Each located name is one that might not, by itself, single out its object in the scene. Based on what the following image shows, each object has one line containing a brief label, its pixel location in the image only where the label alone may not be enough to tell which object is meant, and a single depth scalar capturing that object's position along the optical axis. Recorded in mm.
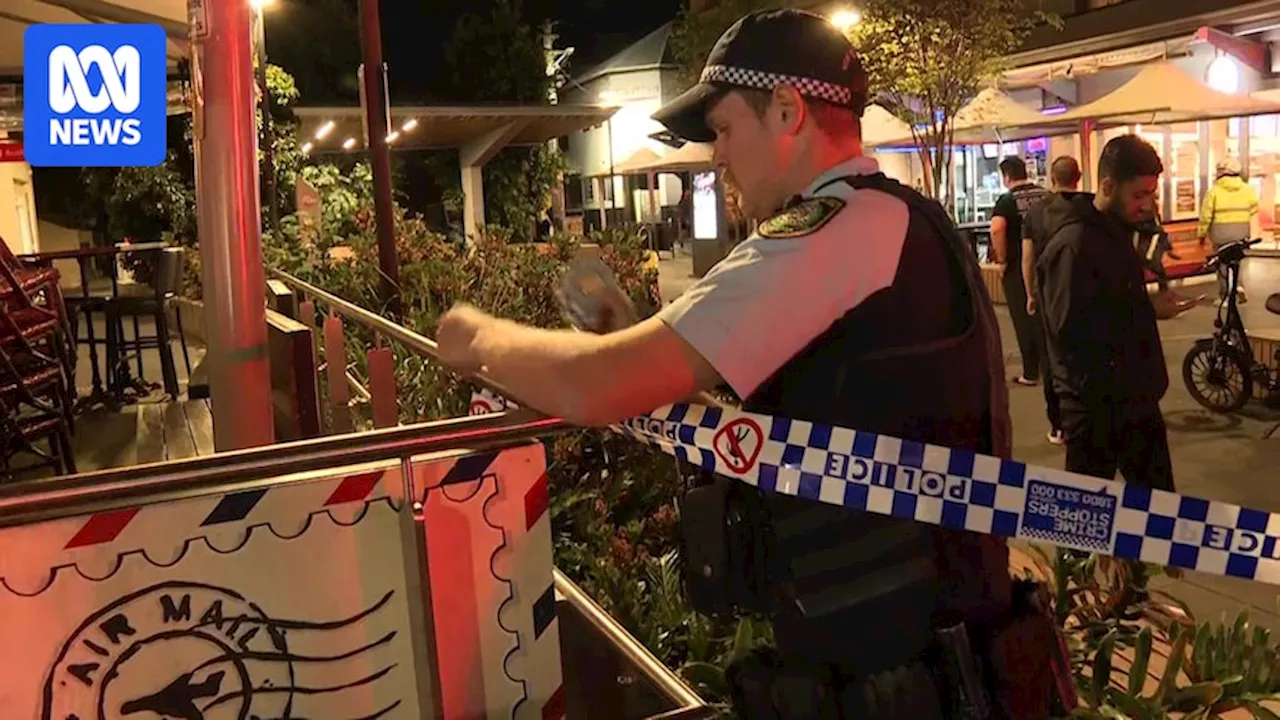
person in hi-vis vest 15297
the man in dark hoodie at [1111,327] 4875
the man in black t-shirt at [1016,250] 10289
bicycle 8727
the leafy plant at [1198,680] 3129
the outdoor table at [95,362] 8680
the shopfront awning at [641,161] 21328
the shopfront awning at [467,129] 21625
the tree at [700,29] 19297
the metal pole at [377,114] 9836
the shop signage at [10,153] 18953
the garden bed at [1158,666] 3221
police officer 1847
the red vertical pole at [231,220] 3559
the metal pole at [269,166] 13353
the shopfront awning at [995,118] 14859
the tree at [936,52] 13969
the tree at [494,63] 32625
